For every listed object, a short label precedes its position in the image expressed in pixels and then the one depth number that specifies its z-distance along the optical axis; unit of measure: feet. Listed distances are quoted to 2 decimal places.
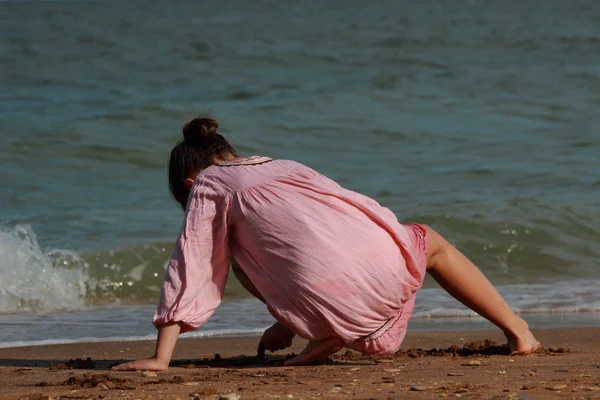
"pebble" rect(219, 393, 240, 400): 16.63
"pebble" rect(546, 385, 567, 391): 17.39
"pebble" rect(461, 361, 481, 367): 21.35
